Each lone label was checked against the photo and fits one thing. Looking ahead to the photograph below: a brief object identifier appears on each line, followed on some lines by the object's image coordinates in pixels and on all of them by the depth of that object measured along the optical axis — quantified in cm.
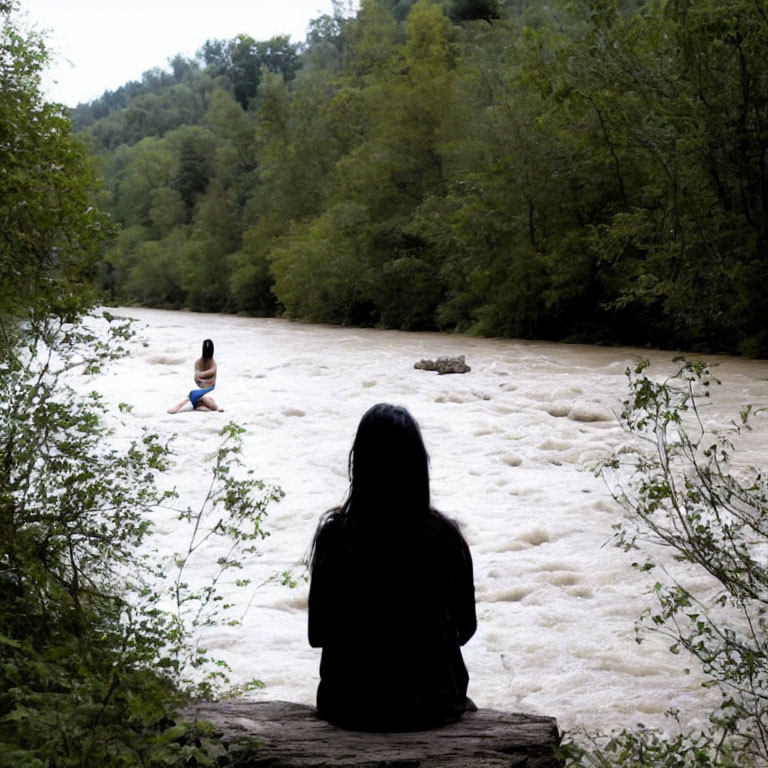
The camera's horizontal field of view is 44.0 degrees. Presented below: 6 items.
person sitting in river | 1341
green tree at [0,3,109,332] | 450
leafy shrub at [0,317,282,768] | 245
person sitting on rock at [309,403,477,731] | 297
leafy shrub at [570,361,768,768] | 334
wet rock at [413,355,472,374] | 1686
